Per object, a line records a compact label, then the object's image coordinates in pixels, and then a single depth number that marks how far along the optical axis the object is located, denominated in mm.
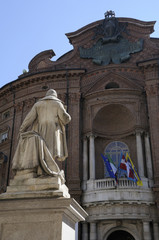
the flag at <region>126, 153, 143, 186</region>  18391
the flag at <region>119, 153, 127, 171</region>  18927
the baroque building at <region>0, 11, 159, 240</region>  18672
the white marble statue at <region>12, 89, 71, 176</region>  5809
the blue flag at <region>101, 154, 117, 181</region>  18819
